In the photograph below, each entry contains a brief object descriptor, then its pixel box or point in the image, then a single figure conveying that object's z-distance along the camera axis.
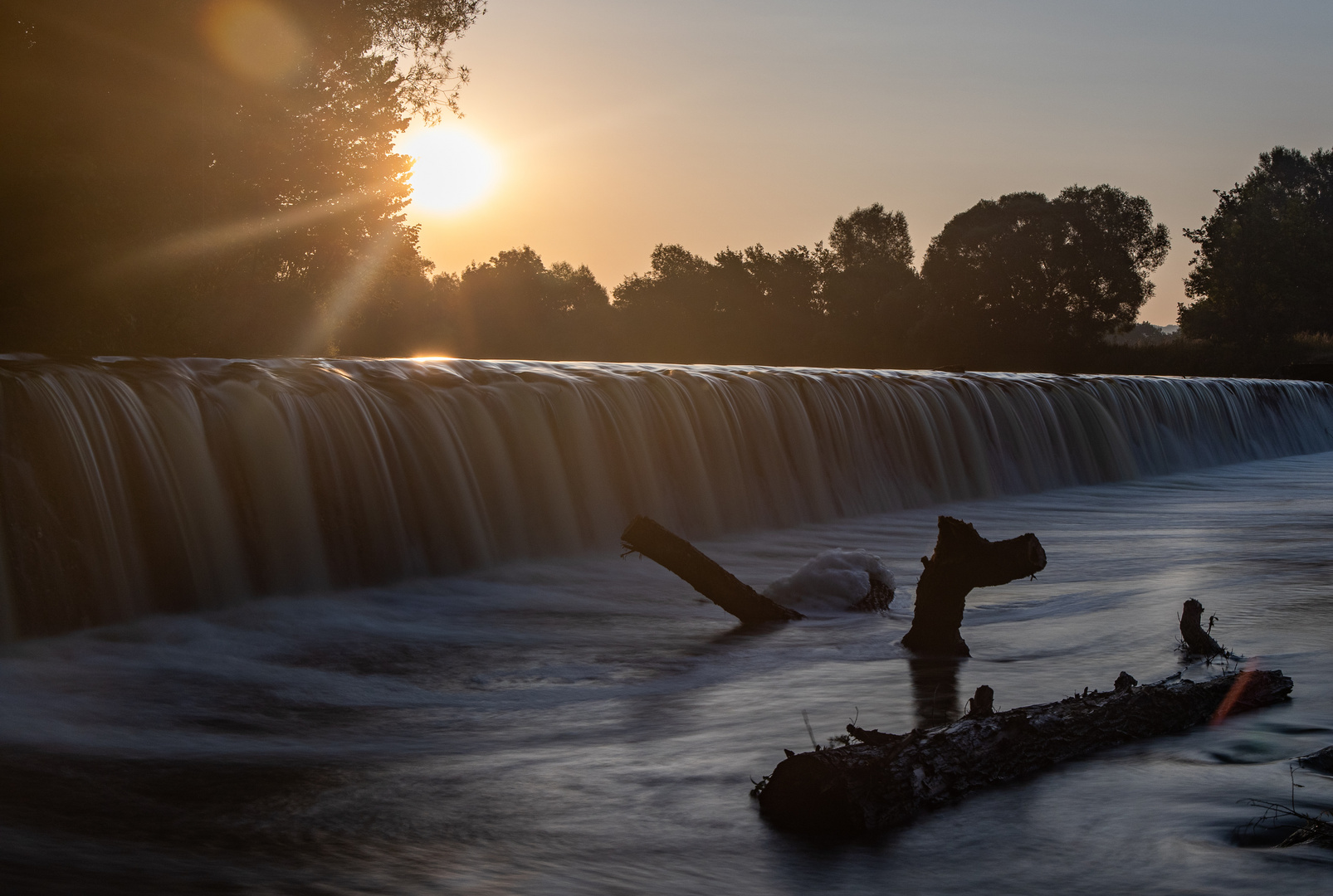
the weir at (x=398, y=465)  7.72
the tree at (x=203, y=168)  18.86
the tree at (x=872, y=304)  60.16
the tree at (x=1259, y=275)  55.06
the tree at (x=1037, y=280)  56.59
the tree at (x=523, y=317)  69.50
